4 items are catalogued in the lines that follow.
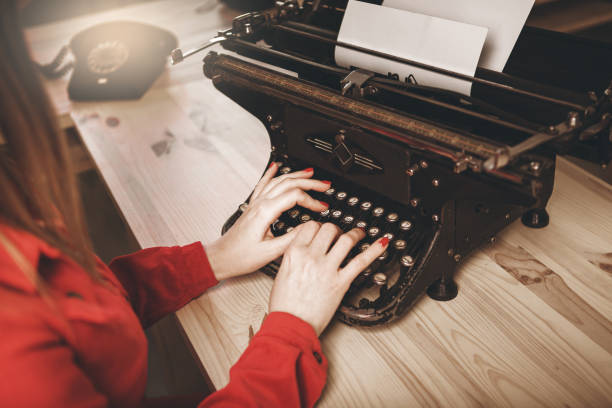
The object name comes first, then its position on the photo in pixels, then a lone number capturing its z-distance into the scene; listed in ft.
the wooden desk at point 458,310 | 2.17
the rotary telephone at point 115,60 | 4.86
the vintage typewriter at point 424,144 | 2.23
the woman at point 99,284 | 1.50
